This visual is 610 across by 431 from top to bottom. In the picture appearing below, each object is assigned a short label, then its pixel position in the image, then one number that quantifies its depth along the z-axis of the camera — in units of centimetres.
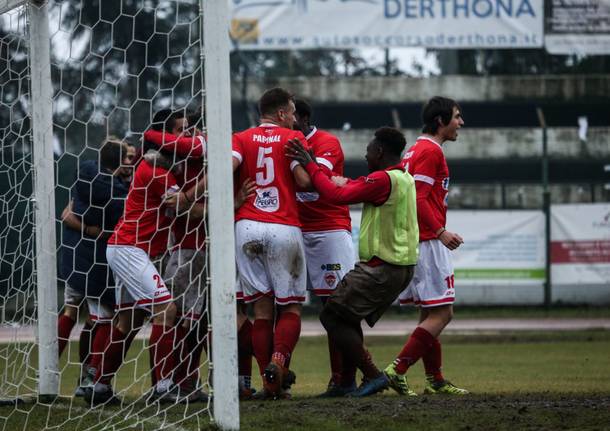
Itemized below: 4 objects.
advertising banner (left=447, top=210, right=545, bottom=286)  4653
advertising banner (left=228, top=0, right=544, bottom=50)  5591
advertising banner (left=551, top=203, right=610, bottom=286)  4656
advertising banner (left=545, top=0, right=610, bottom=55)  5650
